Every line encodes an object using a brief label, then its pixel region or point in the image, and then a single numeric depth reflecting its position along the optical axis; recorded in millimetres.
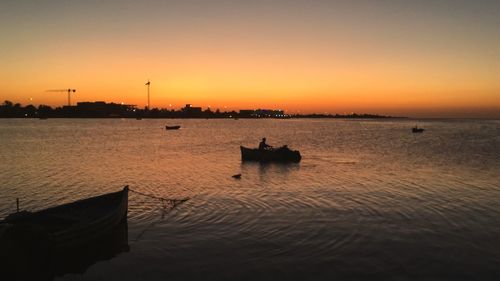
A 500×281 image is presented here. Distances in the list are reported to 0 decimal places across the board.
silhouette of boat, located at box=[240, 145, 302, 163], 42688
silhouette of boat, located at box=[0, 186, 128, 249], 11631
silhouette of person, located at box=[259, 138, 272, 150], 44125
